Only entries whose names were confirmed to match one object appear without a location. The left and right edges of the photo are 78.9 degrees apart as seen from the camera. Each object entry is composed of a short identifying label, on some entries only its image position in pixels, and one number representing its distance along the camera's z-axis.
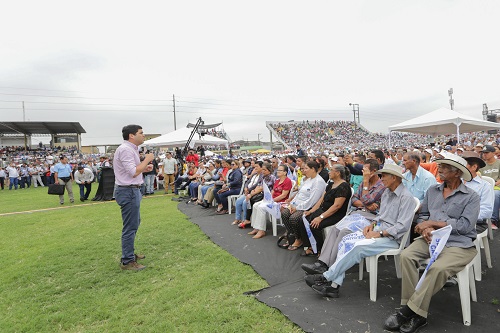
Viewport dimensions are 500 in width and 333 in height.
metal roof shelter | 31.60
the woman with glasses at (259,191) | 6.24
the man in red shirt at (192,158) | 13.79
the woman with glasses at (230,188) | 7.64
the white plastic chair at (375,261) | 3.05
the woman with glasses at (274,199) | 5.63
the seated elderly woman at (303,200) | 4.71
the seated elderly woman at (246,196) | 6.32
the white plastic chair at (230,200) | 7.70
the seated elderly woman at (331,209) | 4.26
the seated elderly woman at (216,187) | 8.55
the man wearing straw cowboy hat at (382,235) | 3.12
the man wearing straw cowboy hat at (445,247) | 2.51
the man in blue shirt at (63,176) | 10.88
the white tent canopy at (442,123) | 10.95
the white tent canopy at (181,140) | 14.96
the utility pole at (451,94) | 27.81
